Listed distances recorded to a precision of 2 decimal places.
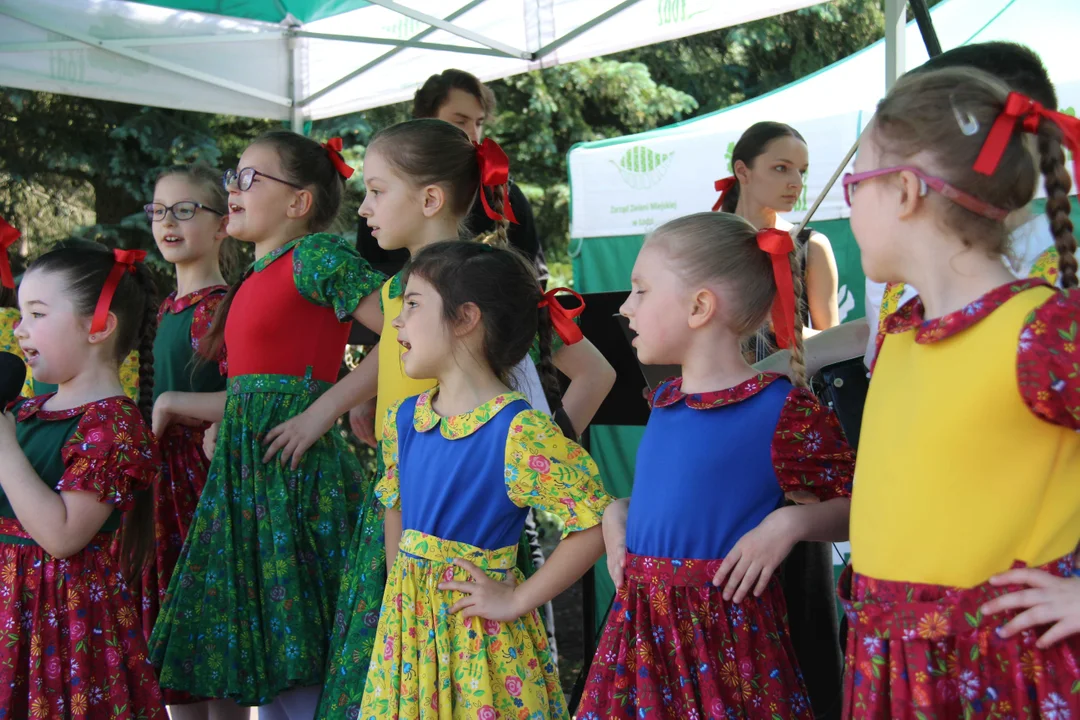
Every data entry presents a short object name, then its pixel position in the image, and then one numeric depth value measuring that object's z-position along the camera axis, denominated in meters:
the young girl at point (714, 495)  1.85
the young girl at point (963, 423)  1.43
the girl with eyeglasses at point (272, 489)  2.74
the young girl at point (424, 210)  2.67
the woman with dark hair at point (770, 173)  3.75
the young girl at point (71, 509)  2.41
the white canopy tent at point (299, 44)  4.62
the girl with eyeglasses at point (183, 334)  3.21
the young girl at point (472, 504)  2.09
